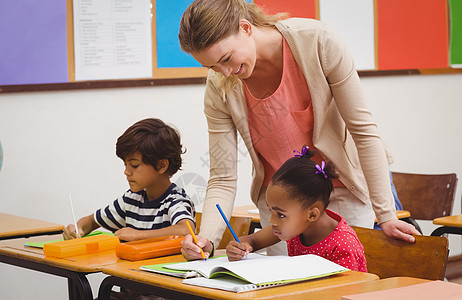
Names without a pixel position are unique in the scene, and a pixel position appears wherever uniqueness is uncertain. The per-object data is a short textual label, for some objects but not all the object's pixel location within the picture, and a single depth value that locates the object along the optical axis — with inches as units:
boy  123.3
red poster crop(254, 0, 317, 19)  177.8
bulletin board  151.5
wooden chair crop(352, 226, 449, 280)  103.3
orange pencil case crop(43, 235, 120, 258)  110.5
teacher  104.3
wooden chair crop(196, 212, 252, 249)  127.5
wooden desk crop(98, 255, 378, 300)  91.0
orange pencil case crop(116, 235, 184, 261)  106.7
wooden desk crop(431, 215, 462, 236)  133.1
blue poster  162.8
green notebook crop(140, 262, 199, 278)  96.7
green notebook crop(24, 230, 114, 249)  116.4
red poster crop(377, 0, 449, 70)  203.4
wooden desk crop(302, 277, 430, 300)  90.9
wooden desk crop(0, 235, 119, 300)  105.9
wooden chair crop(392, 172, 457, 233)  157.7
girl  103.9
